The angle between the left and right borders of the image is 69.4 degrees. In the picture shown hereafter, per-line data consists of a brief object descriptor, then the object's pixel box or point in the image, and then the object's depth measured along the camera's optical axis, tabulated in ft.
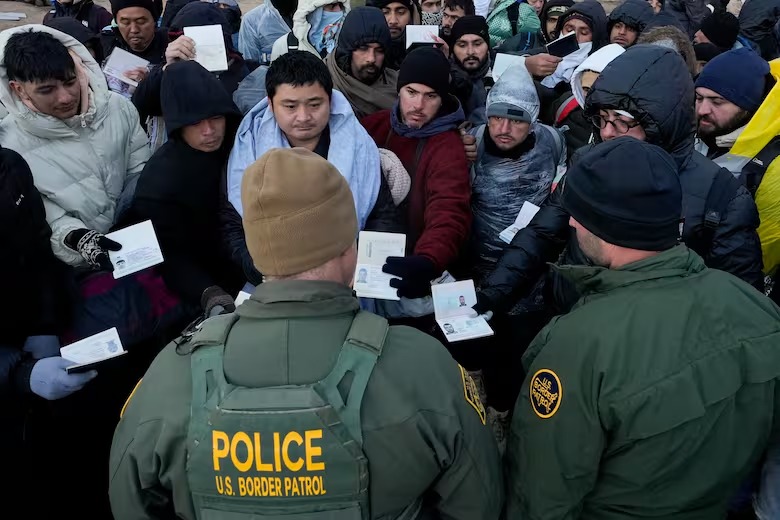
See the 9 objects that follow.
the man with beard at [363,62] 12.72
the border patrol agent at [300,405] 4.37
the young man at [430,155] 10.11
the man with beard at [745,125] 9.56
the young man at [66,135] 9.37
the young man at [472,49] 15.61
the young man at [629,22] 16.79
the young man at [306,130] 9.73
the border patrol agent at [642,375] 5.21
